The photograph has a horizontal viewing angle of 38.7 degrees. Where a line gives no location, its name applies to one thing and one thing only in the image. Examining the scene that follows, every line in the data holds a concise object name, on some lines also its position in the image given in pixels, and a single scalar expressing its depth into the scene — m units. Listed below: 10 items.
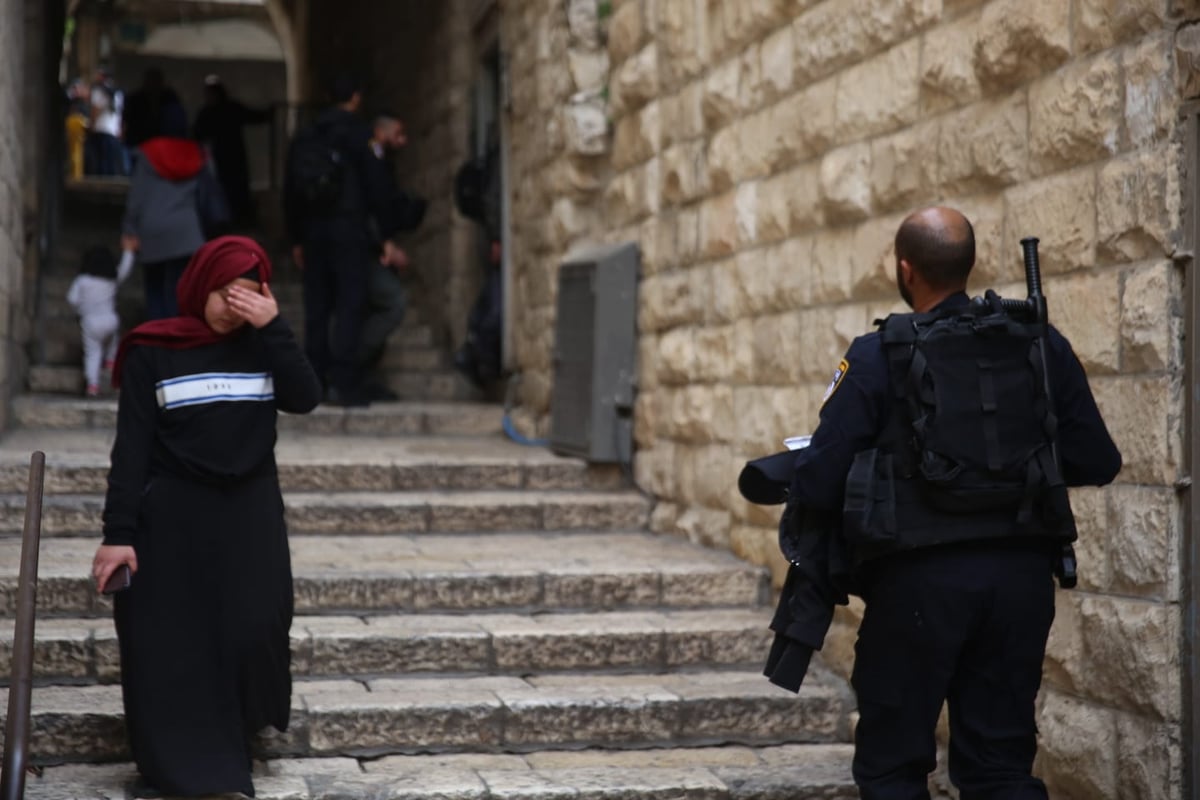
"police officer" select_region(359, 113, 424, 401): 9.94
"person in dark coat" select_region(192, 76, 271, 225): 14.07
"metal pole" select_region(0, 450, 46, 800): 3.81
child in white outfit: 9.94
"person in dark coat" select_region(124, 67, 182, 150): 13.94
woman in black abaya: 4.80
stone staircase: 5.26
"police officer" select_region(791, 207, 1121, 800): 3.80
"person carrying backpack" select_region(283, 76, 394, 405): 9.63
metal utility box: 8.20
